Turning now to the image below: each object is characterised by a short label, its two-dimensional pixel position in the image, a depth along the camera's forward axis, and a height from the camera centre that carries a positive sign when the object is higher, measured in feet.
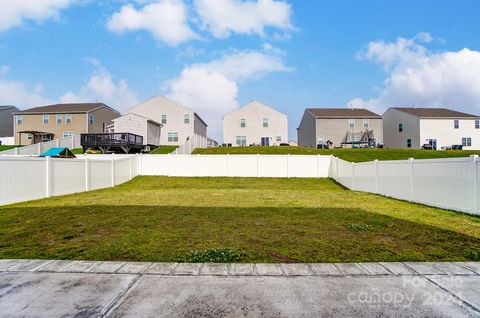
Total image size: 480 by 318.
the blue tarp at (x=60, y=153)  62.02 +1.88
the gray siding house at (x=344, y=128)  141.79 +14.56
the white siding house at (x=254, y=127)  137.90 +15.08
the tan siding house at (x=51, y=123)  135.03 +17.59
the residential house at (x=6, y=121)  156.33 +21.80
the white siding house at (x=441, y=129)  133.59 +12.80
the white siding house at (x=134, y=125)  119.44 +14.24
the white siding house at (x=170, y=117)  136.67 +19.79
